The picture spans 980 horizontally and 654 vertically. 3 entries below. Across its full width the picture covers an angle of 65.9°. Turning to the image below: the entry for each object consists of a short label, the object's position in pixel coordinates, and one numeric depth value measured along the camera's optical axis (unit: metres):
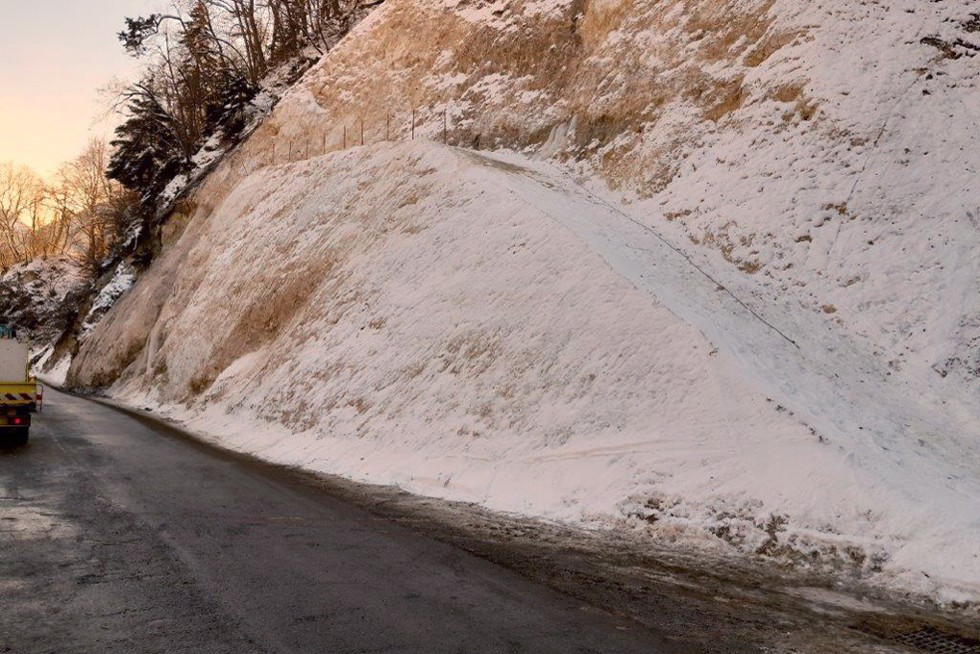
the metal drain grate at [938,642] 5.17
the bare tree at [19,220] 87.44
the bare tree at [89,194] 68.11
